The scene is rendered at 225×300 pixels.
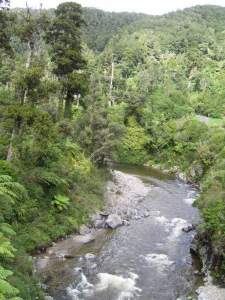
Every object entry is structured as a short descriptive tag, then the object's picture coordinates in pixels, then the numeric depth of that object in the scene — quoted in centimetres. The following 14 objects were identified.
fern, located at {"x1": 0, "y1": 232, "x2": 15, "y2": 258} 1098
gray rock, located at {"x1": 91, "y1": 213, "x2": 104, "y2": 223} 2315
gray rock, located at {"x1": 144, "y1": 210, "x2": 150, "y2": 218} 2580
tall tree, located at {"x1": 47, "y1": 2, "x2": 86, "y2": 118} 2454
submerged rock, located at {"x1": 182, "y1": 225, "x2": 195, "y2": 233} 2323
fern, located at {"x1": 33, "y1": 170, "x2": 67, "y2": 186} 2008
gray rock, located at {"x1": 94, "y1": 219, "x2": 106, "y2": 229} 2278
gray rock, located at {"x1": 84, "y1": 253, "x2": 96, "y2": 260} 1871
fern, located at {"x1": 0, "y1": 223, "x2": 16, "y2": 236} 1289
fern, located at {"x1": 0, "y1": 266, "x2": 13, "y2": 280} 979
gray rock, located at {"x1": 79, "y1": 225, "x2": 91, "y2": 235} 2134
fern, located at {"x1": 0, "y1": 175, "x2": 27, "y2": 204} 1320
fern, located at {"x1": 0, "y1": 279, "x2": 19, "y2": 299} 940
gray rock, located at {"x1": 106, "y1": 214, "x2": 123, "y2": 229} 2309
